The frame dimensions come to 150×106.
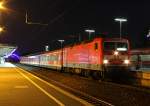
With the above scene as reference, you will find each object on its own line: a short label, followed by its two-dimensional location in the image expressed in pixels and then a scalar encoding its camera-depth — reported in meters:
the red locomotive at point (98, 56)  32.66
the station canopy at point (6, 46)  84.28
